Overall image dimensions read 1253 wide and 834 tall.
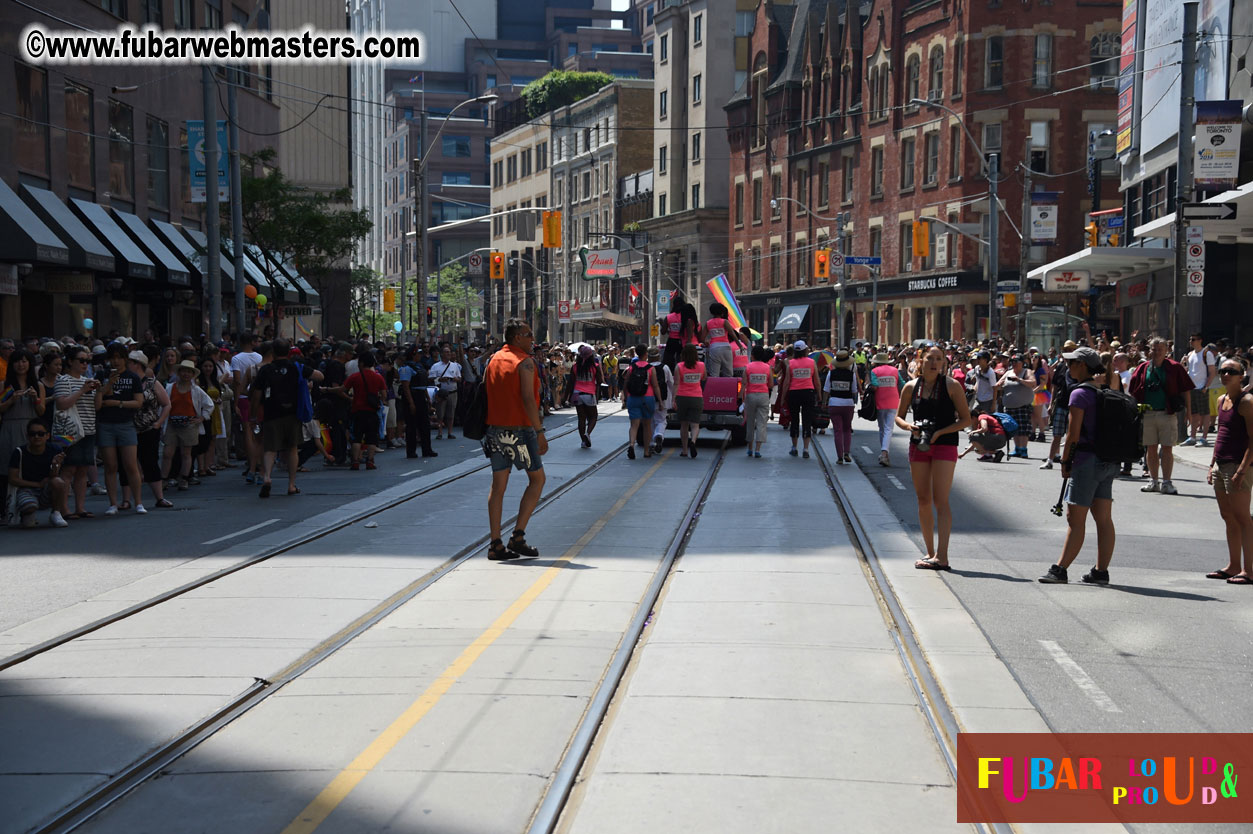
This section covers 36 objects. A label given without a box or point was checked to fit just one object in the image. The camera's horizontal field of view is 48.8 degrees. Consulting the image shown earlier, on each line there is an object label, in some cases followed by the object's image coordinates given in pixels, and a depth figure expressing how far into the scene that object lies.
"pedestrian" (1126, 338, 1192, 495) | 17.28
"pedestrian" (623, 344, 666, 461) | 21.45
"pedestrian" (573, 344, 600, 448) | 24.17
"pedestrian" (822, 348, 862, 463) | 20.17
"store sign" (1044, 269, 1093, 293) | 42.22
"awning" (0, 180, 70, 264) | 23.98
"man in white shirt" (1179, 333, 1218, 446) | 23.16
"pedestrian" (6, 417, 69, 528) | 13.62
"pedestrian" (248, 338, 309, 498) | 16.33
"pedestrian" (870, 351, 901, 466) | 20.66
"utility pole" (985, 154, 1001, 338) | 44.00
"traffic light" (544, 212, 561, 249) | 42.69
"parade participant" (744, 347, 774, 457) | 21.75
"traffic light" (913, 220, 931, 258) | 49.64
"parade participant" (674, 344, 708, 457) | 21.48
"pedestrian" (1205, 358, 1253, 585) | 10.92
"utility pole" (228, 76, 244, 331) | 26.41
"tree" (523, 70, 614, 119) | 108.12
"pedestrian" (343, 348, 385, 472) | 19.98
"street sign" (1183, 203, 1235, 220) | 24.23
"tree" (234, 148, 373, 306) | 35.81
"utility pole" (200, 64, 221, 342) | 24.76
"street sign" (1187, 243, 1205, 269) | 23.88
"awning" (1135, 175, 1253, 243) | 26.45
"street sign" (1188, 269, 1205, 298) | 23.39
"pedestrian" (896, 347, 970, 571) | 11.20
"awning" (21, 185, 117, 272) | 26.73
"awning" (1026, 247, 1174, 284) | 36.84
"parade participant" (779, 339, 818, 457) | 22.16
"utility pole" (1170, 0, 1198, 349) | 23.94
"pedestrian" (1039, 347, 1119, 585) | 10.59
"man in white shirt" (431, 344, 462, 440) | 26.22
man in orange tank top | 11.54
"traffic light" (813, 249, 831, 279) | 59.69
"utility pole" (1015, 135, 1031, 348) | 40.03
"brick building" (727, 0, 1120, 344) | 57.94
